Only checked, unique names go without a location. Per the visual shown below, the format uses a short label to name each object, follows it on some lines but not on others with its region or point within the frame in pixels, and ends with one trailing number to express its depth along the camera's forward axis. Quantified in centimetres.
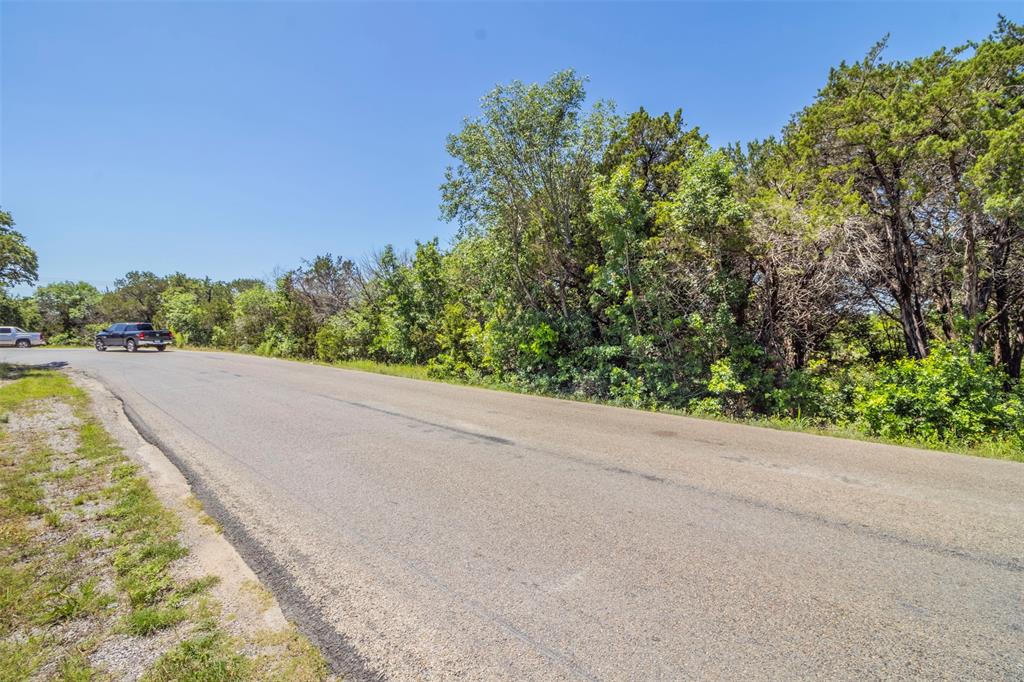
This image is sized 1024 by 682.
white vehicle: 3469
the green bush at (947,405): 658
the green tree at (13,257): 1512
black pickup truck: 2755
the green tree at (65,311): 4499
